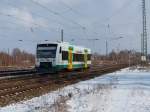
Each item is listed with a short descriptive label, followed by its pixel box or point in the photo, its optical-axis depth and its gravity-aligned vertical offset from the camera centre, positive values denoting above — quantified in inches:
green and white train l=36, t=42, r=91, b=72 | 1584.6 +25.0
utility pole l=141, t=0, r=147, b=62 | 2561.3 +181.8
